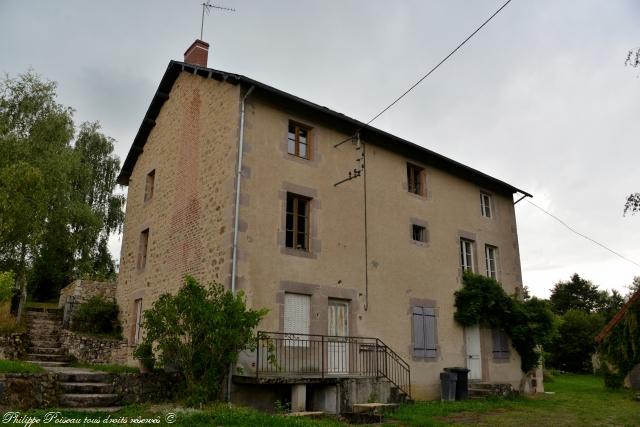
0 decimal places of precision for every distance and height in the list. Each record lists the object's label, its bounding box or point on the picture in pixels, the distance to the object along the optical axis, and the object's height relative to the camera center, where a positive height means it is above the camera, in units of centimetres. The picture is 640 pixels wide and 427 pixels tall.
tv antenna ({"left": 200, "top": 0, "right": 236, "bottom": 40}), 1518 +986
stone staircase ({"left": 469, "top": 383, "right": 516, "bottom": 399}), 1363 -95
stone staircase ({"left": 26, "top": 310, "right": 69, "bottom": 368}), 1329 +33
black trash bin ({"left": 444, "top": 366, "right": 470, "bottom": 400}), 1337 -74
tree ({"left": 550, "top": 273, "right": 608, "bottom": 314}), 4466 +494
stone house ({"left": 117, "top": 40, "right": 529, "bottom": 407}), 1121 +300
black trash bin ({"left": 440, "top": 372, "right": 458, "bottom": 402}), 1333 -81
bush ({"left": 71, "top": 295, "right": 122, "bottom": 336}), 1484 +96
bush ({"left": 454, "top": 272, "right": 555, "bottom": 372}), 1515 +116
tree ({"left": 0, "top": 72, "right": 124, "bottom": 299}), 1544 +617
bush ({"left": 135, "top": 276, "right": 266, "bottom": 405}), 918 +36
